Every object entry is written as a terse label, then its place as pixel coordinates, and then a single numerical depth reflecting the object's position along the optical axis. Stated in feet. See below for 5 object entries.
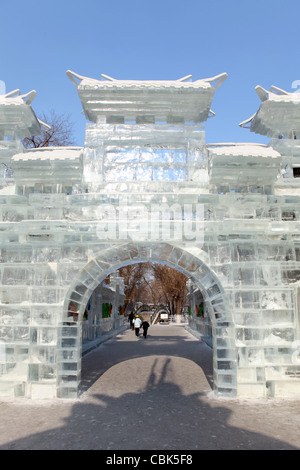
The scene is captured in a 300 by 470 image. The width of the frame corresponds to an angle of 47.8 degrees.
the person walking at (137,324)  65.63
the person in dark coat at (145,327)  64.05
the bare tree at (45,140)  59.62
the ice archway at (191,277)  22.30
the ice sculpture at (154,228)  22.40
